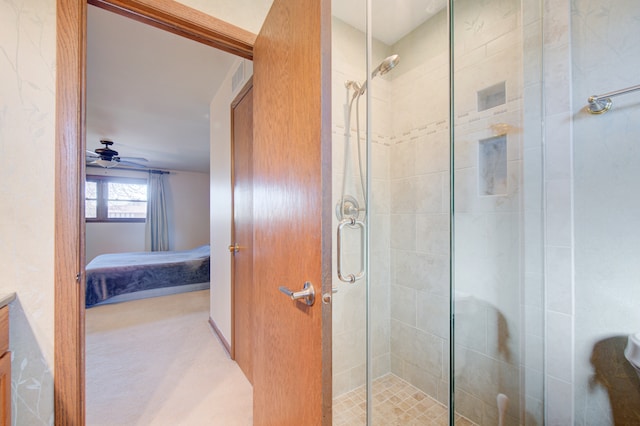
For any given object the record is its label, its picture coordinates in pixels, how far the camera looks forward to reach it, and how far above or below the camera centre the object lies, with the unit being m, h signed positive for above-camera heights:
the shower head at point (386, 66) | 1.40 +0.85
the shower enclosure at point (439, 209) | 1.18 +0.01
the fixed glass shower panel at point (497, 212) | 1.14 -0.01
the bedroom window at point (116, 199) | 5.44 +0.28
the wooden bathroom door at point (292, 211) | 0.81 +0.00
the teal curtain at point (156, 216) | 5.96 -0.12
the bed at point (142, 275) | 3.50 -1.01
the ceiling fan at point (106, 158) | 3.55 +0.89
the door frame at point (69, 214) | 0.93 -0.01
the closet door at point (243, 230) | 1.83 -0.15
